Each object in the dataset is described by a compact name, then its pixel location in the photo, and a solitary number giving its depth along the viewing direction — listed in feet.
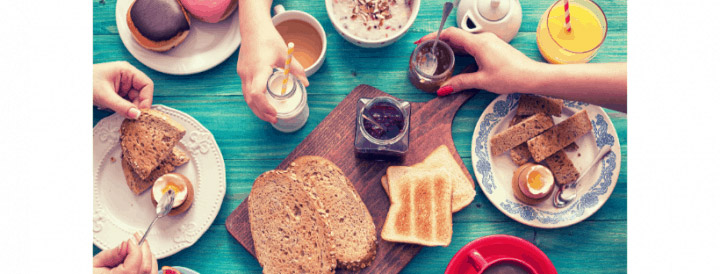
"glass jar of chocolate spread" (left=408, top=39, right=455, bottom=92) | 5.03
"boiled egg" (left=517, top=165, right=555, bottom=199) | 4.94
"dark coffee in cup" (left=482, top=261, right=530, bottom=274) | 4.12
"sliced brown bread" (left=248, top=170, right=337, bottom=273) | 4.75
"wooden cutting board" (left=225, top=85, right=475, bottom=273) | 5.24
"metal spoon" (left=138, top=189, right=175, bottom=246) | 4.83
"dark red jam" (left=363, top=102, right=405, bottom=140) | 4.77
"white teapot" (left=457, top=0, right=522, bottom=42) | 4.81
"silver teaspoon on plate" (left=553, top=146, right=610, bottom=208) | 5.05
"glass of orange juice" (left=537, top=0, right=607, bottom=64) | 5.06
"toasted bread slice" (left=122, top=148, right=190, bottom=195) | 5.10
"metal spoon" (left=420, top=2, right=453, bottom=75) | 5.13
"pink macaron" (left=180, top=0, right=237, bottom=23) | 4.89
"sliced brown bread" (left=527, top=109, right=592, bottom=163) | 5.04
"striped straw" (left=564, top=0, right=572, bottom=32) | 4.91
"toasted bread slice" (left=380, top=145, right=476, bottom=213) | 5.08
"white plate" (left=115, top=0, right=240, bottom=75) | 5.20
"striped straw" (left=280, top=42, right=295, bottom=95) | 3.94
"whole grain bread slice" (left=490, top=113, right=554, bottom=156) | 5.06
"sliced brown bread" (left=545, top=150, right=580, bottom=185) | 5.06
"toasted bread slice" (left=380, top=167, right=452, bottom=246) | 4.94
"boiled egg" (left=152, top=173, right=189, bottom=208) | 4.98
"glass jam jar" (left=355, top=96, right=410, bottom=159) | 4.72
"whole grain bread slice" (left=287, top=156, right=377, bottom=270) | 4.91
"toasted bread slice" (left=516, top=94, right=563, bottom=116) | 5.07
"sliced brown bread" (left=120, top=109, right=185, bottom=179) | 4.96
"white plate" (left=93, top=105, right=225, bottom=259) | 5.09
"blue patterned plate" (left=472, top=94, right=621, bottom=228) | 5.10
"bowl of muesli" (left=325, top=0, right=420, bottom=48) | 5.03
